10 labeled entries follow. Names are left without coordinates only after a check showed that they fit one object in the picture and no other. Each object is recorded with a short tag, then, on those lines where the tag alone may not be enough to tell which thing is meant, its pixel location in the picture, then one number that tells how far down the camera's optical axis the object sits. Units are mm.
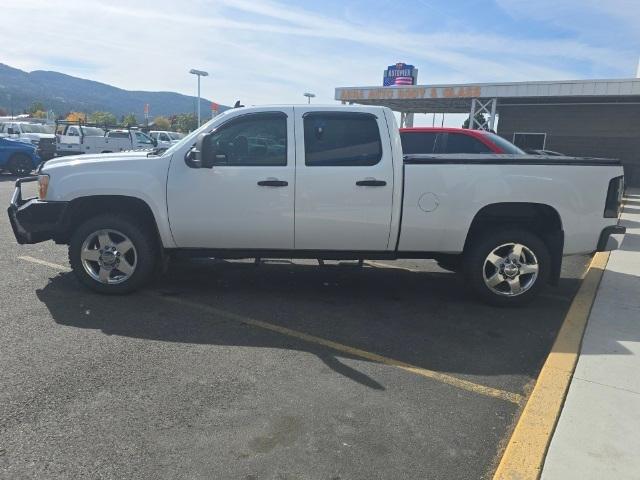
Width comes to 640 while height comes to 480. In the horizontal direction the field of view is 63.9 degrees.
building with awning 20766
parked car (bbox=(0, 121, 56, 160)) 20453
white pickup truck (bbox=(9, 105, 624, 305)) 5035
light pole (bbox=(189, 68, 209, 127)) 40641
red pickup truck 8500
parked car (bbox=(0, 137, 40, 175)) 17375
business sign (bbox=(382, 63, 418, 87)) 39034
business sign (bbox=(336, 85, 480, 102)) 21844
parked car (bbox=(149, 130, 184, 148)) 30412
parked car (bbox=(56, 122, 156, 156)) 20516
